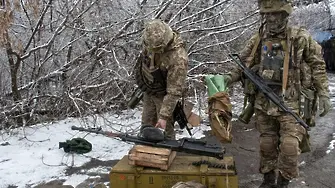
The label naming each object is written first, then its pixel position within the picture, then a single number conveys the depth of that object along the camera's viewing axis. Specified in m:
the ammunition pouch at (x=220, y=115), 3.77
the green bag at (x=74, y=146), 5.63
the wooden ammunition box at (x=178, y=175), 3.57
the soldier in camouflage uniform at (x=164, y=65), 4.01
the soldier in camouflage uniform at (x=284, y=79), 3.95
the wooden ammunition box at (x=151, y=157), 3.63
